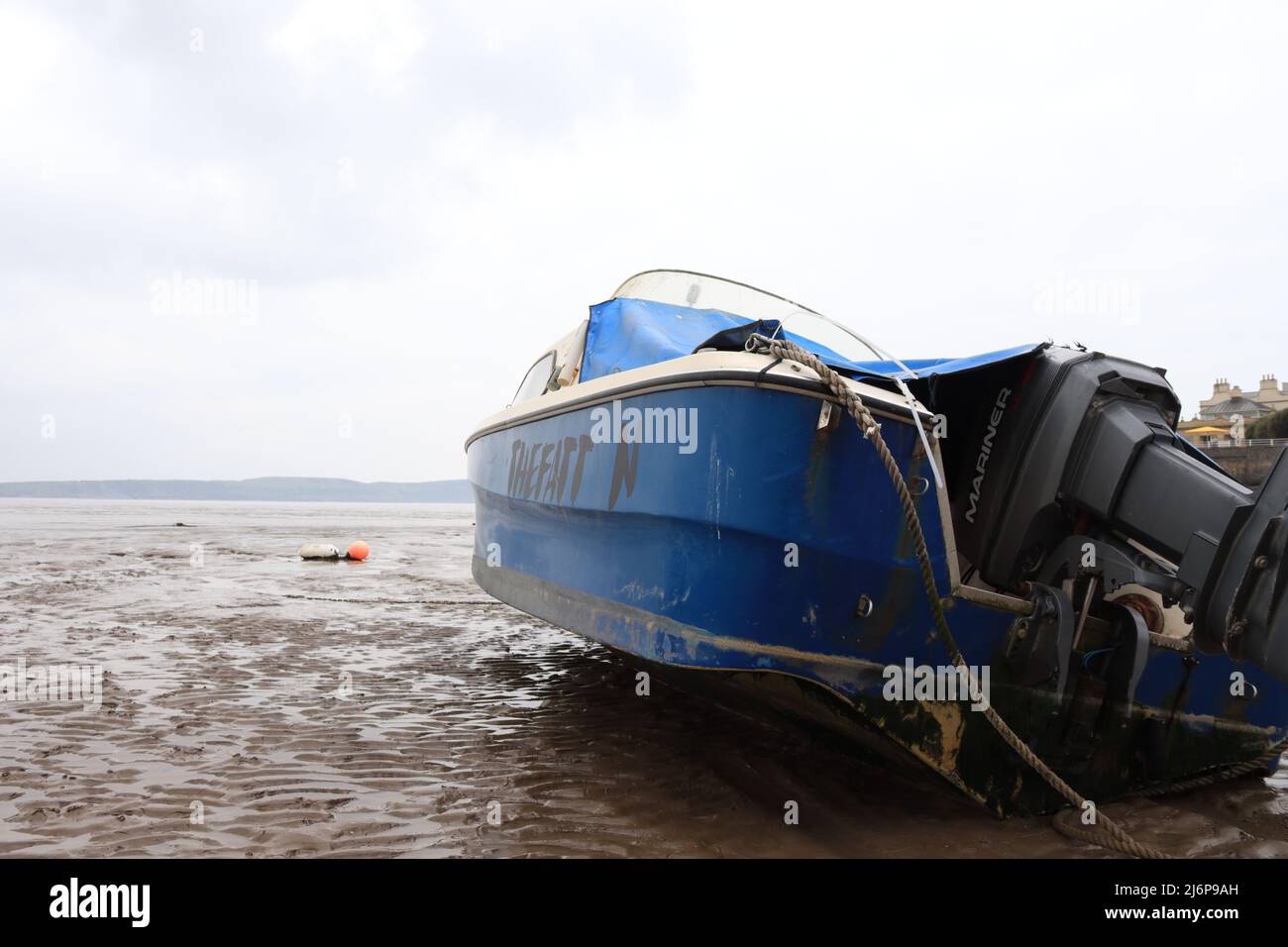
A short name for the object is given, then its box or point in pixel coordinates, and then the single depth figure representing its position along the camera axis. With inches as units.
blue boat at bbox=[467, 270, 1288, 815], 107.5
